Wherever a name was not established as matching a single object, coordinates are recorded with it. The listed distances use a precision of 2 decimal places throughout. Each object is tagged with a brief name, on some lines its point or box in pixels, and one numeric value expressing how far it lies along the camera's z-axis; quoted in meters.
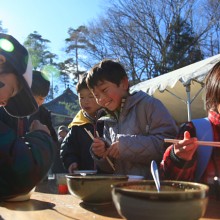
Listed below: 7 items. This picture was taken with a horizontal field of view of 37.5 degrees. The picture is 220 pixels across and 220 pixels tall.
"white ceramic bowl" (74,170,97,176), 1.15
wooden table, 0.80
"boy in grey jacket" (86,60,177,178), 1.36
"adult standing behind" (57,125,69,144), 7.06
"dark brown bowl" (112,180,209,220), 0.56
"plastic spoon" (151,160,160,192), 0.73
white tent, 4.33
